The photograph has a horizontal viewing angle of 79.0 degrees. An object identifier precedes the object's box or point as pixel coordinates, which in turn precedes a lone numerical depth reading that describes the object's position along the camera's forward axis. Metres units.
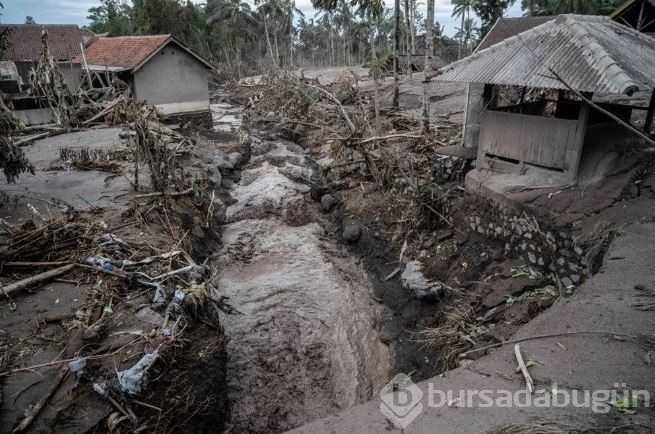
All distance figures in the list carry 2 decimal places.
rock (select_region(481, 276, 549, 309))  7.24
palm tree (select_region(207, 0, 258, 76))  46.78
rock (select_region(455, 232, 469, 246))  9.32
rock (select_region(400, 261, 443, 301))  8.50
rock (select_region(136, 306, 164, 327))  6.35
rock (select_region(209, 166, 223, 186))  15.34
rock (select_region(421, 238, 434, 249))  9.93
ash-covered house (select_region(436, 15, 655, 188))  6.91
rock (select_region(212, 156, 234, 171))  16.93
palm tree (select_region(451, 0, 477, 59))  40.67
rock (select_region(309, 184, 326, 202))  14.63
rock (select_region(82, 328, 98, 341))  5.71
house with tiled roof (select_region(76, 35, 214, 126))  20.27
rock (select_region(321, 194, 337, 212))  13.87
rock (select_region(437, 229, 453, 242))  9.78
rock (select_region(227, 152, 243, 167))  18.06
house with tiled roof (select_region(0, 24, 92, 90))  29.55
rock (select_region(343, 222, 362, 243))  11.82
